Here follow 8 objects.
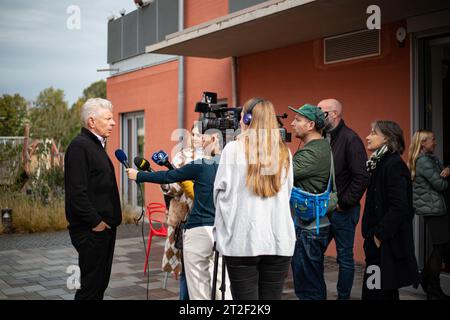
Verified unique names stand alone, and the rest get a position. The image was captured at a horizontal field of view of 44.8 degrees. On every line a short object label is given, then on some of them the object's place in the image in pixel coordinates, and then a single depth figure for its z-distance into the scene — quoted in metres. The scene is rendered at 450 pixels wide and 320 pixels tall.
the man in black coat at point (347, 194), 5.10
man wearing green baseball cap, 4.30
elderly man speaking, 3.91
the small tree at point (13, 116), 28.32
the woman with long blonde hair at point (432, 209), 5.34
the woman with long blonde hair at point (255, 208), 3.20
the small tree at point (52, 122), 22.23
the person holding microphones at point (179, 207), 4.88
